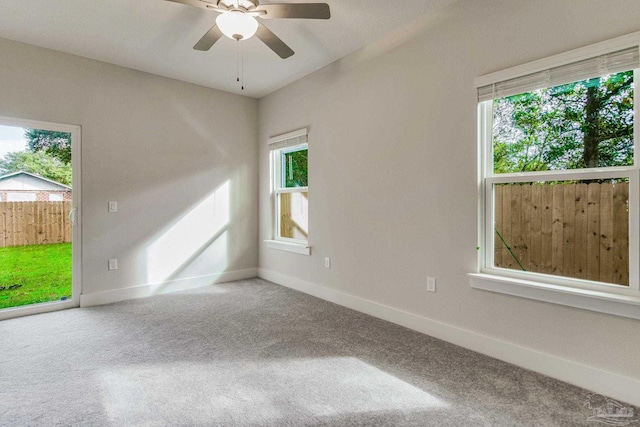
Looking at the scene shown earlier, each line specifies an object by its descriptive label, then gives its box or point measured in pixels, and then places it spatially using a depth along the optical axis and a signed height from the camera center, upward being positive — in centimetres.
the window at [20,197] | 317 +15
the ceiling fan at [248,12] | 202 +128
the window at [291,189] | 420 +30
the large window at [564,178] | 189 +21
